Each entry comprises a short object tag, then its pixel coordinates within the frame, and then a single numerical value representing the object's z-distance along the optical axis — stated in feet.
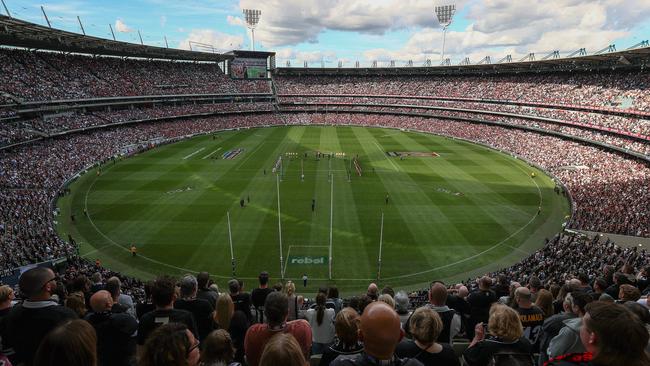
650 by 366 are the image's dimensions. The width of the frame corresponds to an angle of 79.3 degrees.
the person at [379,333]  12.69
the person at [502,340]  16.15
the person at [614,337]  11.80
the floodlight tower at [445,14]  339.40
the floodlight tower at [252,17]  388.78
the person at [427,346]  15.16
